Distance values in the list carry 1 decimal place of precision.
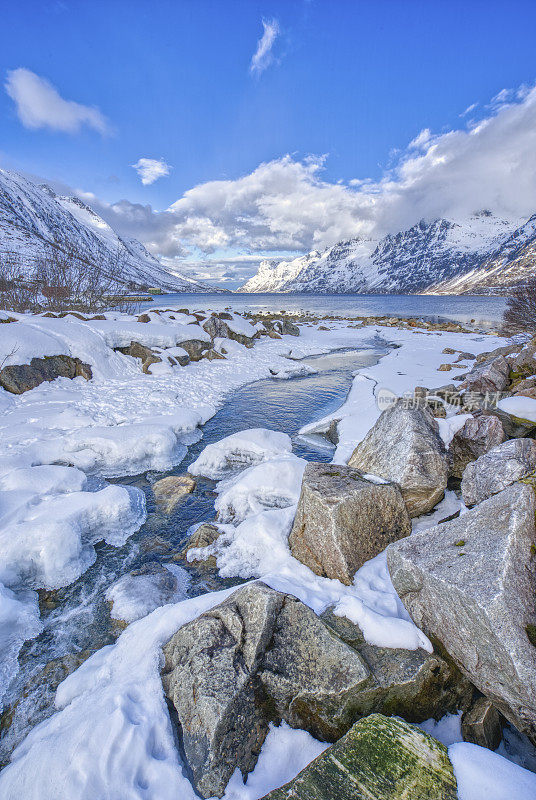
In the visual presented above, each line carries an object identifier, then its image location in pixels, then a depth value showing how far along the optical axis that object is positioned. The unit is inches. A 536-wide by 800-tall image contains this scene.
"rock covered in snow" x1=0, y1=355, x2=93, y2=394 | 483.5
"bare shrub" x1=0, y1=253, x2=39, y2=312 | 917.2
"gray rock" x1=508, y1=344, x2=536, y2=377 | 382.0
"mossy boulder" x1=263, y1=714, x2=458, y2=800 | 82.2
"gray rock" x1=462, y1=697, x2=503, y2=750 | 108.2
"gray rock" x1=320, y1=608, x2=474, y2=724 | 113.0
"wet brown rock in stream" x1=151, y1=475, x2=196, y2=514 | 281.9
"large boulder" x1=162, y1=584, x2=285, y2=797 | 100.9
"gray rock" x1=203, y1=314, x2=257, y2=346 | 933.2
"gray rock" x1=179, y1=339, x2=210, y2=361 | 802.8
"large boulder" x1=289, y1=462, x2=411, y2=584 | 168.1
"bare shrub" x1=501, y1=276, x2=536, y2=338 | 746.9
